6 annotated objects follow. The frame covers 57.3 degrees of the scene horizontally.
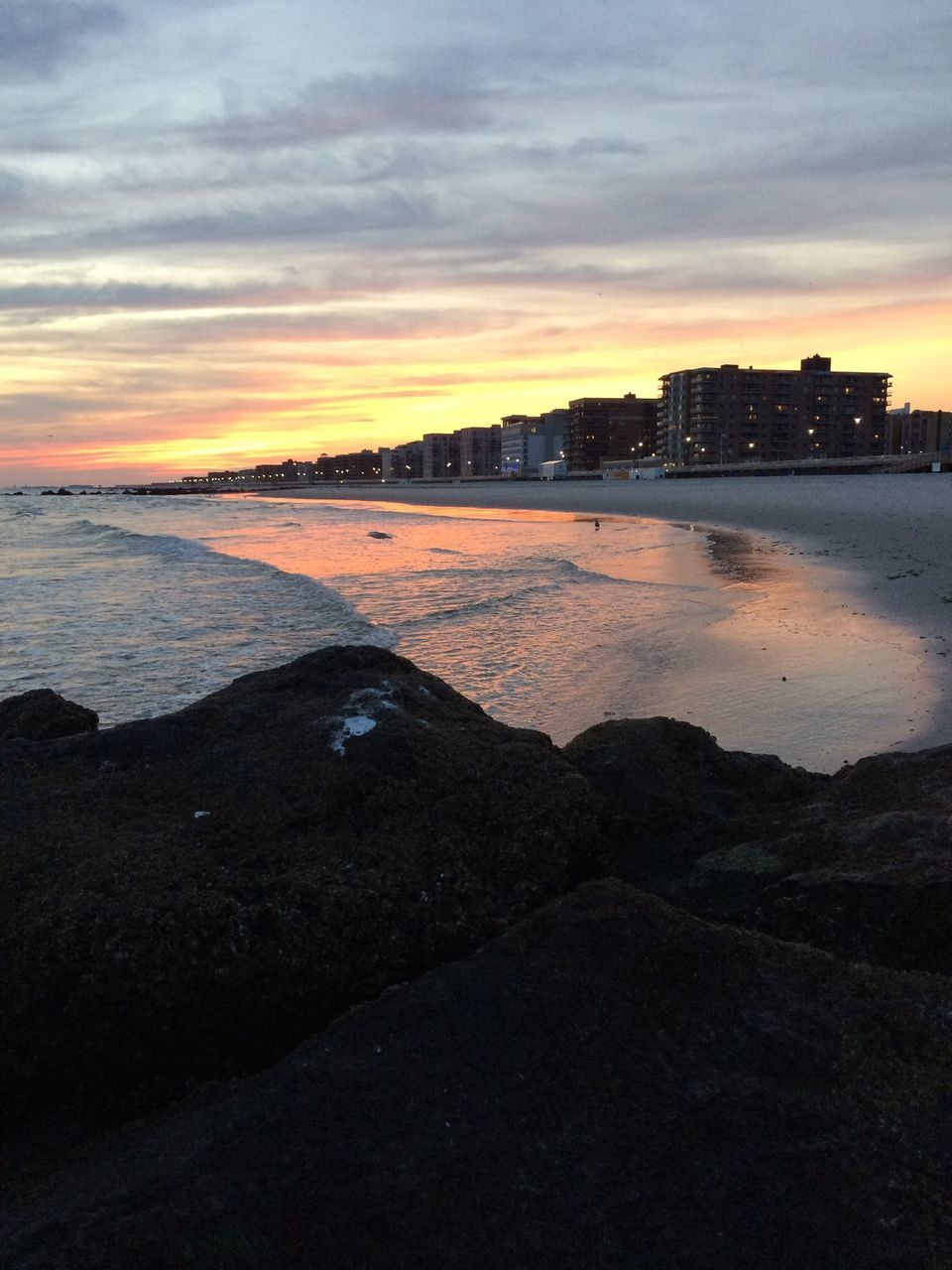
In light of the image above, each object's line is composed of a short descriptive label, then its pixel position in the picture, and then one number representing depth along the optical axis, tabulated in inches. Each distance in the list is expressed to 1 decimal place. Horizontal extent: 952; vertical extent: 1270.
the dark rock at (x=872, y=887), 108.0
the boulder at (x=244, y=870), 91.4
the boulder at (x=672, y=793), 138.5
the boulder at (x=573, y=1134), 66.6
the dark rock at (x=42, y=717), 167.9
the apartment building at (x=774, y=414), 6727.4
